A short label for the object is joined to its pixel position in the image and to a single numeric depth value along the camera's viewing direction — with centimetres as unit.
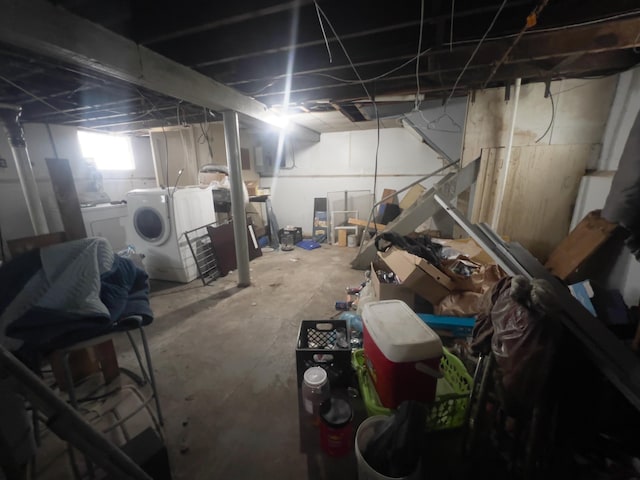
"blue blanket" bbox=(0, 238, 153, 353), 110
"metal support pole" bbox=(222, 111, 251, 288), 291
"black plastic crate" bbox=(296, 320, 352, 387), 157
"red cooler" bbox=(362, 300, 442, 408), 122
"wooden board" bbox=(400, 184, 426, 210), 477
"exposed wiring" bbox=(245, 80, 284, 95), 258
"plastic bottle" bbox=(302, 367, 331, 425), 139
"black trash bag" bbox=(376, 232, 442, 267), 248
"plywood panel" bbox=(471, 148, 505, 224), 299
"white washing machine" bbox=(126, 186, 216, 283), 316
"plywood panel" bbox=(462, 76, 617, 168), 252
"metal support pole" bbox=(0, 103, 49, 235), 303
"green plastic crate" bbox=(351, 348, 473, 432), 132
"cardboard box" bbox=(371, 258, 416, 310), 227
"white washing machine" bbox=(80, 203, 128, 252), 362
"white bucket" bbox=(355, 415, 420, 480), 95
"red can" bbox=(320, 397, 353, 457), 125
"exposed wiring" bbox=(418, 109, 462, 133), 353
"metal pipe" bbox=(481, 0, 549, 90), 136
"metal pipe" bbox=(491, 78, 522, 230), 261
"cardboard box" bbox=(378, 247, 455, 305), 213
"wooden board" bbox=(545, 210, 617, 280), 215
